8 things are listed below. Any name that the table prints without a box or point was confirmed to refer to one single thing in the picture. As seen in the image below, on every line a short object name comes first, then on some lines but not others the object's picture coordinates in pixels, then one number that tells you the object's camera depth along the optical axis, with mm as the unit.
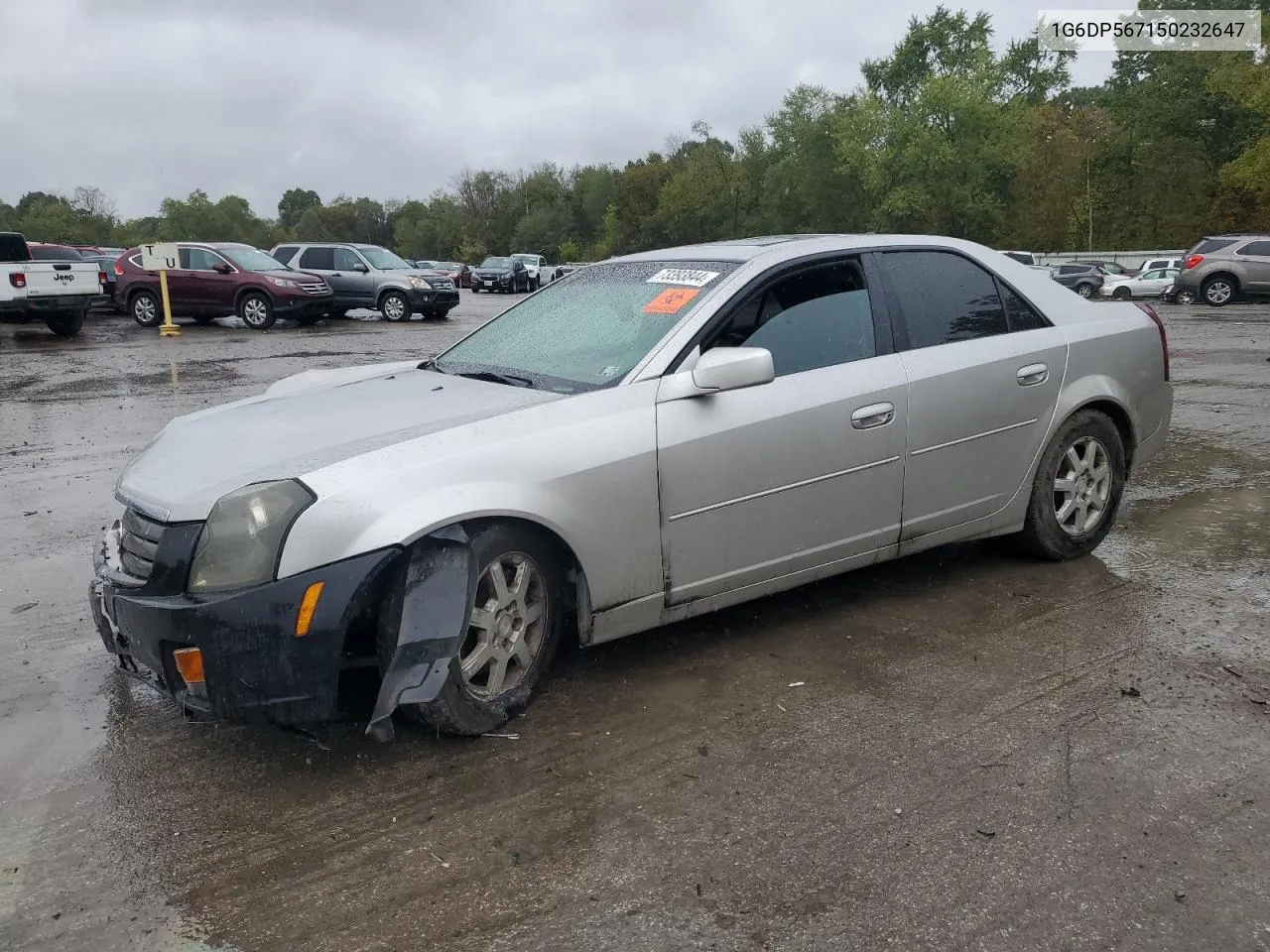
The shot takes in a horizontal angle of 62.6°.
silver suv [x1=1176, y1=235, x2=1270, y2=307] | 25344
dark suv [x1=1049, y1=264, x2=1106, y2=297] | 36344
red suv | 20328
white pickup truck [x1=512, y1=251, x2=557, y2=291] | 44459
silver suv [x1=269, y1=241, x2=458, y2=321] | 23312
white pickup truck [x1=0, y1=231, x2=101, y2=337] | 17203
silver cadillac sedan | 3045
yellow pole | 19453
